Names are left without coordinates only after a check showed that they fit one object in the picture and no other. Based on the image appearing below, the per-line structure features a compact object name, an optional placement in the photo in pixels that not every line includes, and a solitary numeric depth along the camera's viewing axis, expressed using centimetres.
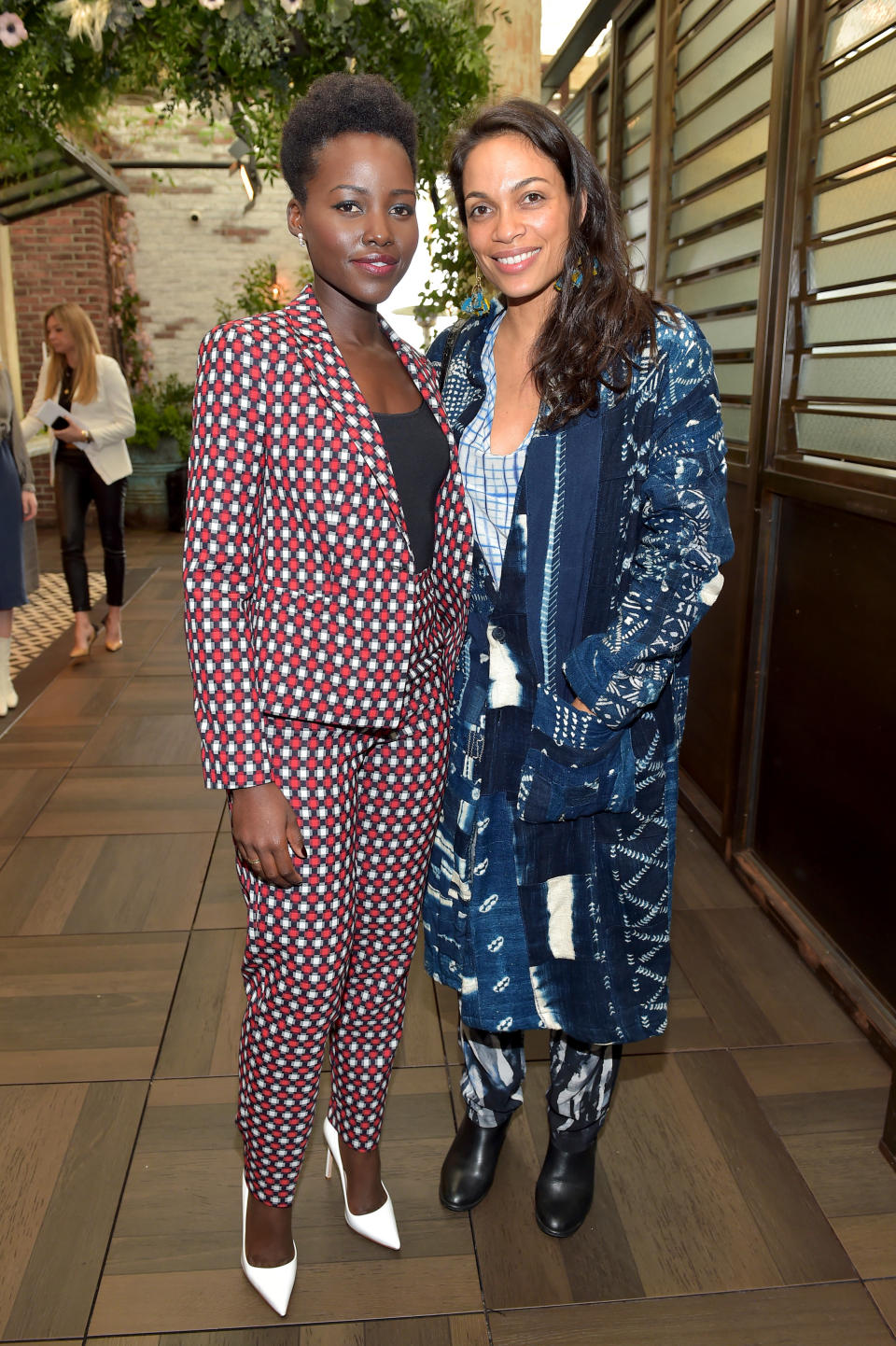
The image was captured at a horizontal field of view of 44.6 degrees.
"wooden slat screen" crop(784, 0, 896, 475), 217
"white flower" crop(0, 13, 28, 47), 314
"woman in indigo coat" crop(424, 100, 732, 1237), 142
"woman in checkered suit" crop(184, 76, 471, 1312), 126
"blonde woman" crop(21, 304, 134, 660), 484
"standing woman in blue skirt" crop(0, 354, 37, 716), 427
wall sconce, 411
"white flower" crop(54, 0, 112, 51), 314
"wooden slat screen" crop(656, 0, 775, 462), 280
